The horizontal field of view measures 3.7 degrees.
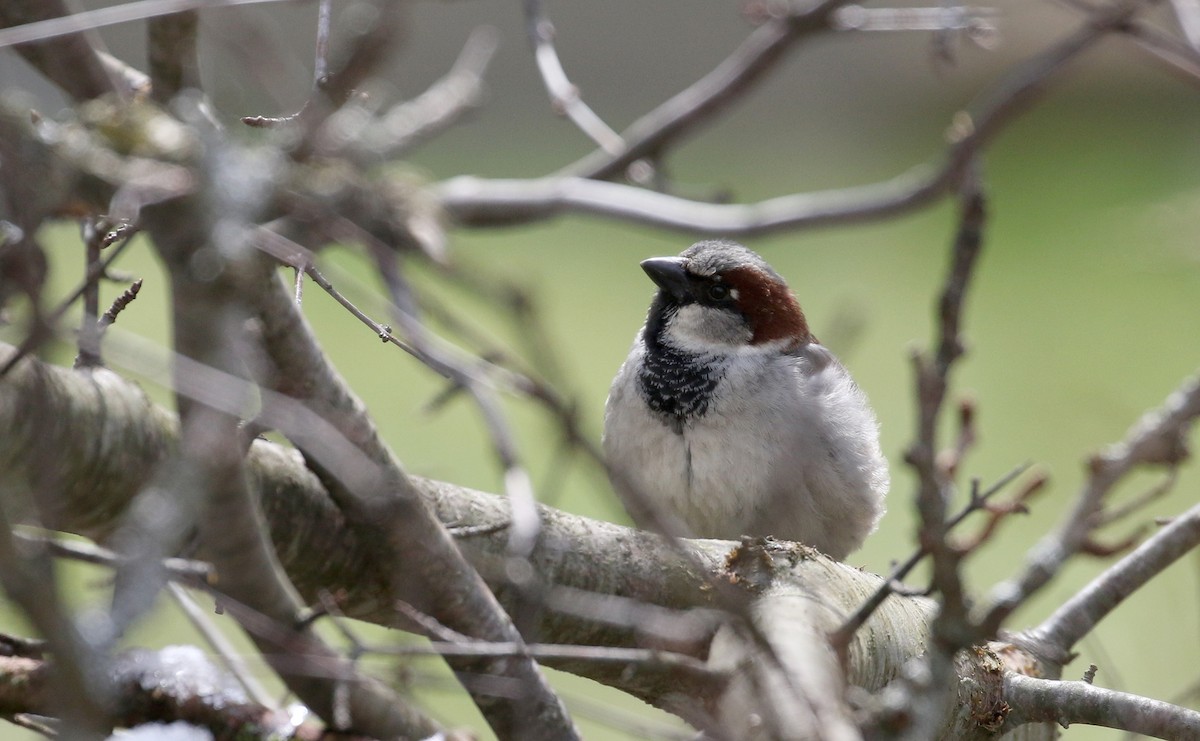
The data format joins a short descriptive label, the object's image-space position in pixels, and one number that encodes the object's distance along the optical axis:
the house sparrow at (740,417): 3.86
